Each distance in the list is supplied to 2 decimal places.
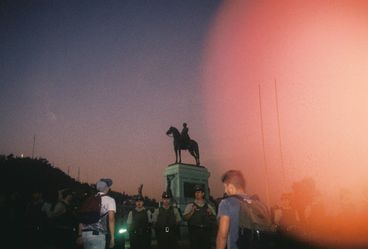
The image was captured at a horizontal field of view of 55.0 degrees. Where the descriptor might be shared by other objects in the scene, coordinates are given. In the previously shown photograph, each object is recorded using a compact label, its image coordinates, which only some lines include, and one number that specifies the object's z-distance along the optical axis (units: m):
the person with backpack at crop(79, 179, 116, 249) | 5.12
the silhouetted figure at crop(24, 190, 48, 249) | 7.61
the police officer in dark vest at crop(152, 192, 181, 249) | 8.55
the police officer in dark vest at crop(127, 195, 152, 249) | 9.06
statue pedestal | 17.44
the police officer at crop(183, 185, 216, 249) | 7.91
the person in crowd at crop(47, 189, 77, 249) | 7.44
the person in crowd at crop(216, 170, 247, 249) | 3.71
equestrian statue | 19.26
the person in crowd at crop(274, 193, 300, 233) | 6.96
